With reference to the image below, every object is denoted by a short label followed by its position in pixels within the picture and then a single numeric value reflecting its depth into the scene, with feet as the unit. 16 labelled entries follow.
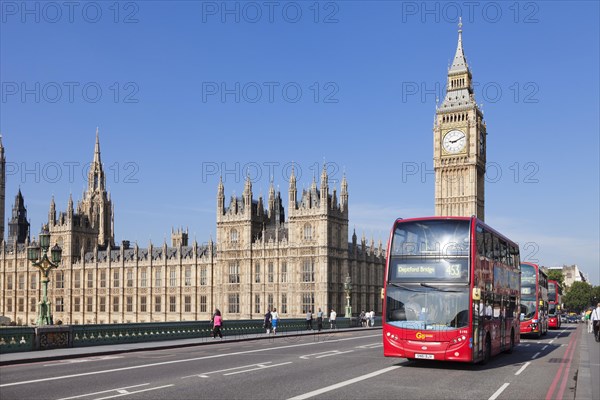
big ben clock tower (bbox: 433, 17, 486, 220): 349.20
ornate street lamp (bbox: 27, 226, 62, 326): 101.30
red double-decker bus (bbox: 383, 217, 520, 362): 68.49
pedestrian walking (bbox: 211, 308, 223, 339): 128.06
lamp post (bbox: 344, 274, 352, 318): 204.41
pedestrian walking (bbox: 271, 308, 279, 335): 145.73
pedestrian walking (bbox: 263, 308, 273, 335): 149.76
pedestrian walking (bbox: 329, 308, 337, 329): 181.78
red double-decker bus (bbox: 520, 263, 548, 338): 129.70
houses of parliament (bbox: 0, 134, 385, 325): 255.70
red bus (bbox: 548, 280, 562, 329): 204.85
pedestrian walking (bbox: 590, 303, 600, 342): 117.34
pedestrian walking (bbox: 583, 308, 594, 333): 172.16
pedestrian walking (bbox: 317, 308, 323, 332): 166.69
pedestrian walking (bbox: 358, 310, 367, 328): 211.20
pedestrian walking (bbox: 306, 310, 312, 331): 168.08
